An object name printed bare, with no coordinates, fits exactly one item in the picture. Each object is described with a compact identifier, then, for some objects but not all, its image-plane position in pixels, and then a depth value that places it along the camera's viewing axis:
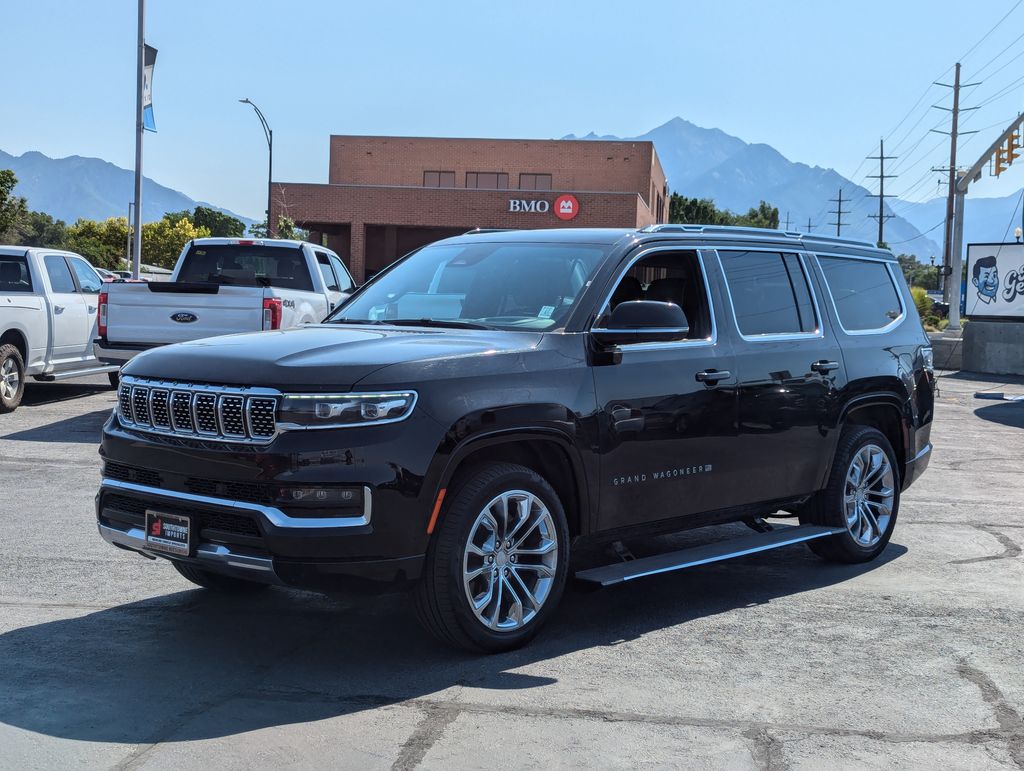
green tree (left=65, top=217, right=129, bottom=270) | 78.25
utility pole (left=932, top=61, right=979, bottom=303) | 59.14
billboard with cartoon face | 31.52
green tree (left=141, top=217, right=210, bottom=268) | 85.56
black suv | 4.77
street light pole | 49.22
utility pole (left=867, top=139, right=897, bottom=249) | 103.44
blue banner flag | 29.27
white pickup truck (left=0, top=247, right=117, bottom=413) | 14.48
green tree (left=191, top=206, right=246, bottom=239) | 115.19
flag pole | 29.05
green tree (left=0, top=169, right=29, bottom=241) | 48.72
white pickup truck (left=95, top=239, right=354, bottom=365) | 12.64
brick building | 56.81
